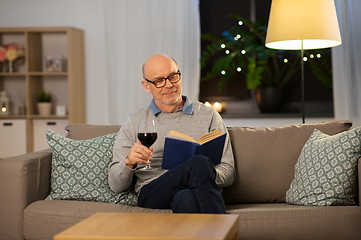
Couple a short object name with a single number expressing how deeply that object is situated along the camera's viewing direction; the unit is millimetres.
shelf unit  4020
